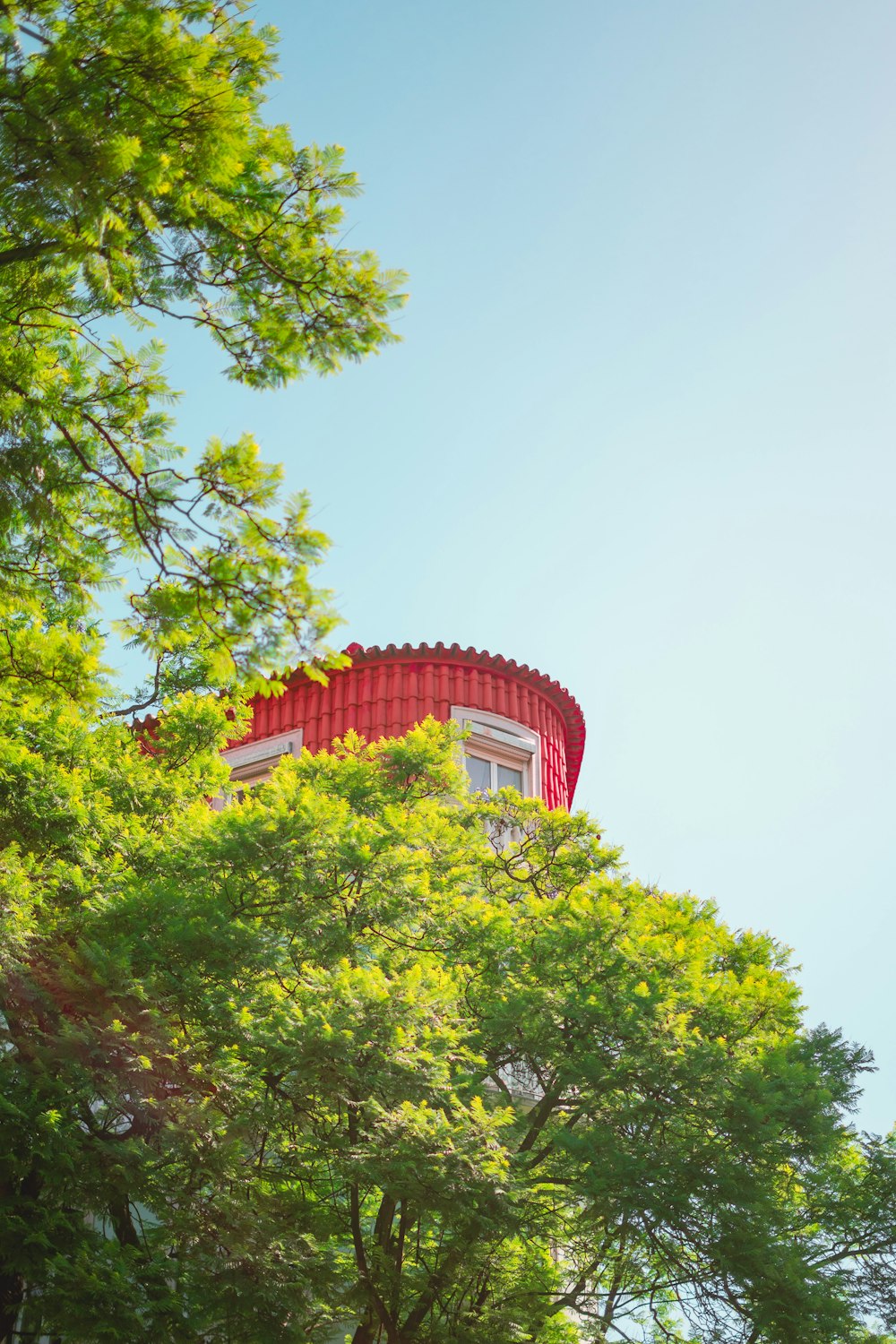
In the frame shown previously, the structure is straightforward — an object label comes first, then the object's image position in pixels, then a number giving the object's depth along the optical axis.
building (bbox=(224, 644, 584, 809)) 21.14
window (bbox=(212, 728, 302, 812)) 21.50
